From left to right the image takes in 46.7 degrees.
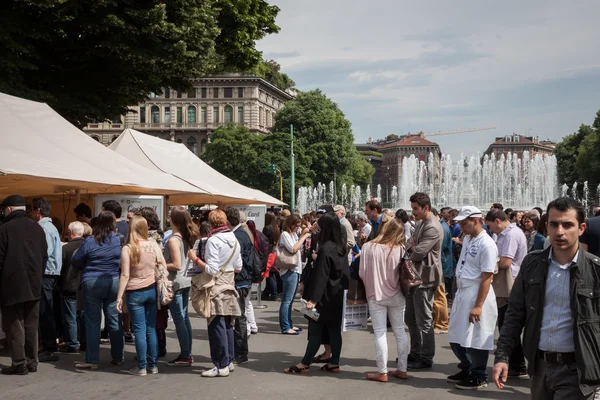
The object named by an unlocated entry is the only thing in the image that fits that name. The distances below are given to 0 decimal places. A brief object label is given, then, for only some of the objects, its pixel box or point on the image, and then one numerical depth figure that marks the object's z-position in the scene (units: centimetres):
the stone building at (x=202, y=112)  9656
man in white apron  697
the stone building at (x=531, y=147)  19775
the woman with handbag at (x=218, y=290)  776
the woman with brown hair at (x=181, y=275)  841
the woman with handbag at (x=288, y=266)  1095
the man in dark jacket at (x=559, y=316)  388
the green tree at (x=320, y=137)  7019
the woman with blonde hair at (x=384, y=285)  752
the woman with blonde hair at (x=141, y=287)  784
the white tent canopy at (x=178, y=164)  1817
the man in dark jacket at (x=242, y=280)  869
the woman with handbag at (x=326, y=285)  777
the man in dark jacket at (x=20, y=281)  772
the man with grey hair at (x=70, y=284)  920
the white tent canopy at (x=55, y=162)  1052
